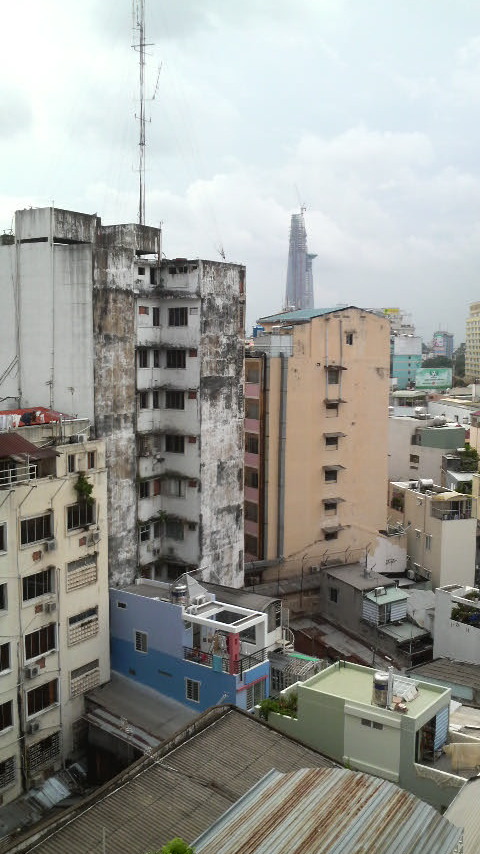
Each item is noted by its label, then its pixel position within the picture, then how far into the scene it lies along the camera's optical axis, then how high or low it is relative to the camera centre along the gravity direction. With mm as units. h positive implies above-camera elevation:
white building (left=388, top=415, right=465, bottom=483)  53062 -5101
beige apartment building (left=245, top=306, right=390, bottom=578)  37844 -3325
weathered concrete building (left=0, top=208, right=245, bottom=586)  28562 +162
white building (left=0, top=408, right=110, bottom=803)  22188 -6978
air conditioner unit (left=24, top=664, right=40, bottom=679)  22516 -9091
